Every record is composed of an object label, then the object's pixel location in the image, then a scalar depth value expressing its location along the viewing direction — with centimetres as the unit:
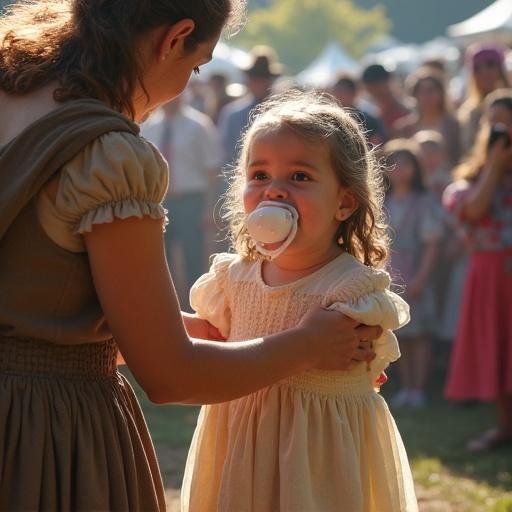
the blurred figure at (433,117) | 859
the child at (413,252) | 746
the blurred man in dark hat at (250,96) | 896
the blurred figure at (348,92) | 796
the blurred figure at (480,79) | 798
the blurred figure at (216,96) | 1170
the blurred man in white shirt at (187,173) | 914
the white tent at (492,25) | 1869
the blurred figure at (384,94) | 888
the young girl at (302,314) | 262
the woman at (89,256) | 204
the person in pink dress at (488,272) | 608
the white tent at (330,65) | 2480
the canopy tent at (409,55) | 2545
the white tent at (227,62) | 1984
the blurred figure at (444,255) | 809
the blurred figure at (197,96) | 1402
